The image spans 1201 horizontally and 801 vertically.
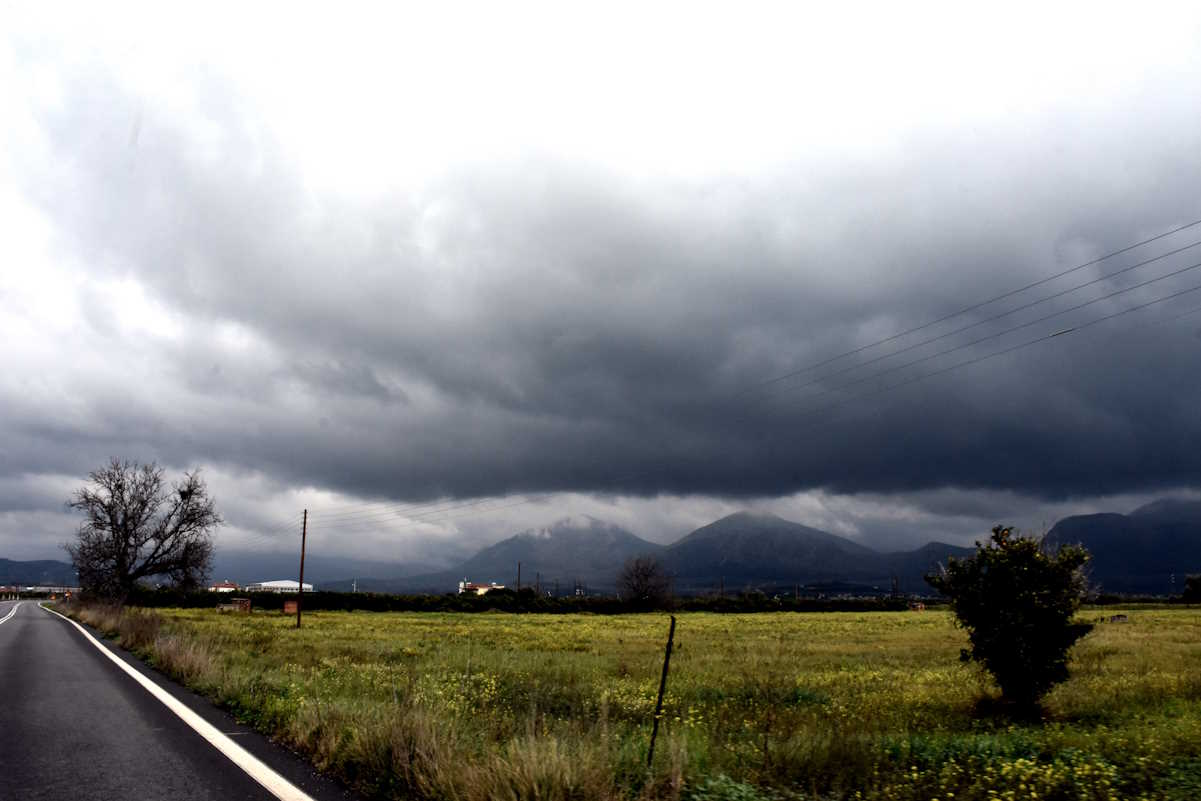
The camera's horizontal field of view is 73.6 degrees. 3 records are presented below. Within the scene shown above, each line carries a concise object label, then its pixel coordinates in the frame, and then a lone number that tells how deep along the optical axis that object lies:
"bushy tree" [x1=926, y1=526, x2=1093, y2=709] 15.77
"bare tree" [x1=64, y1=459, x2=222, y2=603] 65.12
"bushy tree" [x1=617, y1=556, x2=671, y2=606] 118.62
